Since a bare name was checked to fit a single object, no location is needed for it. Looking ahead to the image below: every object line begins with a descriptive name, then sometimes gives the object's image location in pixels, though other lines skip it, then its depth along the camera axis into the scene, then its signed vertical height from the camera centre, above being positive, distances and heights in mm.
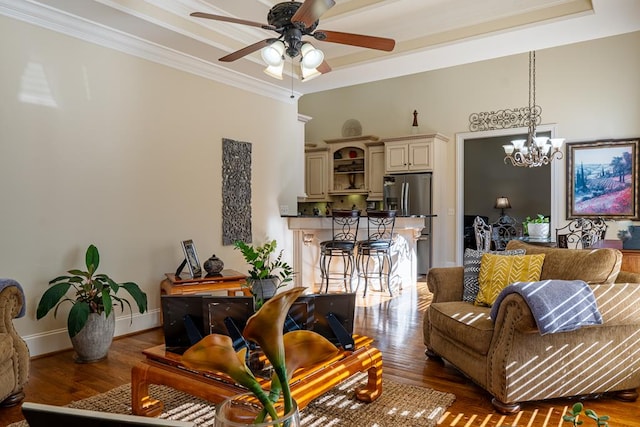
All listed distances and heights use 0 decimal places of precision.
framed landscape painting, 6590 +405
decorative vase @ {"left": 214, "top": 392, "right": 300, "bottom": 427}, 711 -345
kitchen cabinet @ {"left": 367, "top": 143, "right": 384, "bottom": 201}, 8406 +689
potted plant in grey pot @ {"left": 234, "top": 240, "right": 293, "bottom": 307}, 2951 -472
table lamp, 8797 +71
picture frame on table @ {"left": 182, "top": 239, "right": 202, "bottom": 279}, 4188 -468
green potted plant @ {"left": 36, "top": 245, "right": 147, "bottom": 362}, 3139 -717
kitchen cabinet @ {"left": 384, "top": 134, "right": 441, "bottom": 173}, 7629 +937
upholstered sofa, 2428 -794
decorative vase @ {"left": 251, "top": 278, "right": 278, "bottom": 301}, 3108 -587
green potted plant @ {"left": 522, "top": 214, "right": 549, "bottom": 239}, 5250 -267
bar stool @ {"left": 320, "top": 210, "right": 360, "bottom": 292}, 5609 -472
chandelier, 5770 +740
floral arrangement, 670 -240
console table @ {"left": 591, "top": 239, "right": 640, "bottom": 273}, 3828 -465
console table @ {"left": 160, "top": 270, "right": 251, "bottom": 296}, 3984 -685
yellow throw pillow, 2967 -440
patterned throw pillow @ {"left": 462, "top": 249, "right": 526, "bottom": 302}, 3200 -474
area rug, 2363 -1116
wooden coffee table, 1963 -798
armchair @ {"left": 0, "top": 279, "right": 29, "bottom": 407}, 2459 -785
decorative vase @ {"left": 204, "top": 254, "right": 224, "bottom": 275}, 4262 -544
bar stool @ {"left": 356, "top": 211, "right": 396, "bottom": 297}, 5629 -504
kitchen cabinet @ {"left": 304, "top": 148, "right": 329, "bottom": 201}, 9102 +696
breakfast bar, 5918 -477
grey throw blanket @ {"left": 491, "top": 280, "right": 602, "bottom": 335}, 2320 -512
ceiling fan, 2666 +1128
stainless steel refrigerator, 7707 +144
